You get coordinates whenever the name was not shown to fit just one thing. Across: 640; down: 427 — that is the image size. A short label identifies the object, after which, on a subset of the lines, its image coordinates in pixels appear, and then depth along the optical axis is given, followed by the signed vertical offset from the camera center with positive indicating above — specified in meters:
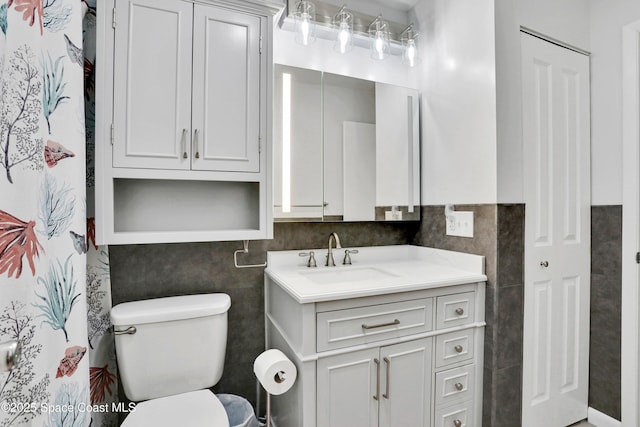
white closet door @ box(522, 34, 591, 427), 1.57 -0.11
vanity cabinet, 1.21 -0.58
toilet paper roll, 1.21 -0.65
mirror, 1.70 +0.38
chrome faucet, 1.77 -0.24
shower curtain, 0.69 +0.00
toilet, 1.22 -0.60
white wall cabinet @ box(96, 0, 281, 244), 1.24 +0.44
